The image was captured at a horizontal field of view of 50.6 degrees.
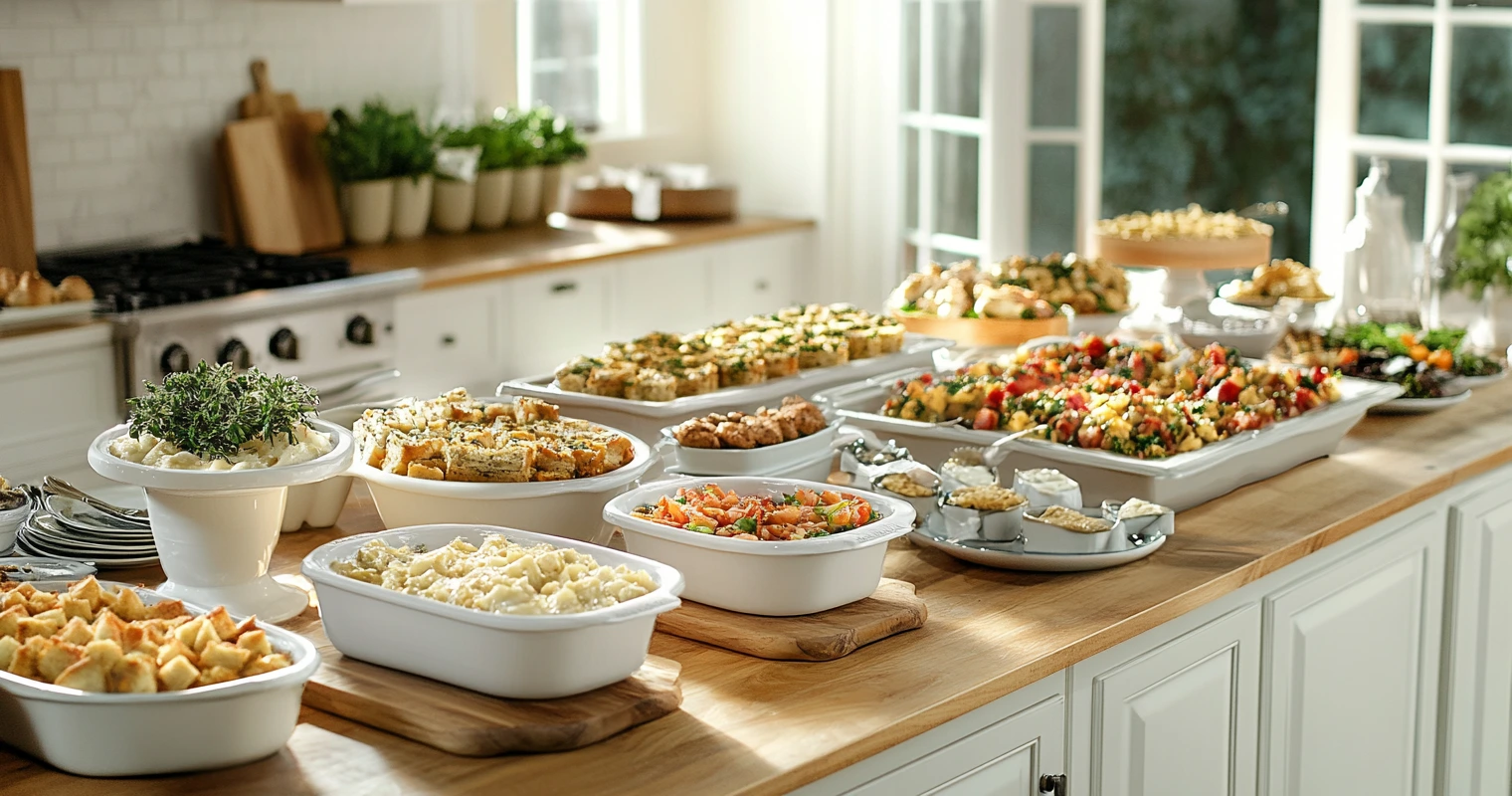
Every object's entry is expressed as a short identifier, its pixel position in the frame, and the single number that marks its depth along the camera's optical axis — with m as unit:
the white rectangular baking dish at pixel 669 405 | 2.44
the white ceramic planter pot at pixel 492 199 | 5.36
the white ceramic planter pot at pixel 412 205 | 5.09
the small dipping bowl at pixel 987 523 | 2.06
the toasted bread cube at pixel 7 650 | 1.46
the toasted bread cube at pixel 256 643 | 1.45
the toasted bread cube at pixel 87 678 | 1.40
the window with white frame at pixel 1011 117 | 5.21
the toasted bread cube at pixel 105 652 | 1.40
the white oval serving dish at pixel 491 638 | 1.52
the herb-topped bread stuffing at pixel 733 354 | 2.53
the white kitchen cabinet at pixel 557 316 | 4.74
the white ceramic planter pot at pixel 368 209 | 4.97
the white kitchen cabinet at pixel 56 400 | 3.59
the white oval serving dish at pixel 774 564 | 1.76
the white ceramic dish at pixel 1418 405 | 2.88
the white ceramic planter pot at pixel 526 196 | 5.47
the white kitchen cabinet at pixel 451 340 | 4.44
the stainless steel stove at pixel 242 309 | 3.83
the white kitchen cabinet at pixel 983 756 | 1.61
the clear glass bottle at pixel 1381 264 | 3.36
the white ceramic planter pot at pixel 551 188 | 5.59
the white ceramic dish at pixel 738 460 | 2.19
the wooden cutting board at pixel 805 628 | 1.74
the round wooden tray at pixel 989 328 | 3.24
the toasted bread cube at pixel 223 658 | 1.43
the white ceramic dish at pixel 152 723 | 1.39
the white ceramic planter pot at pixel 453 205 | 5.25
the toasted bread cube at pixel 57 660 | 1.43
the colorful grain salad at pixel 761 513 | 1.81
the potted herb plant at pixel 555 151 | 5.54
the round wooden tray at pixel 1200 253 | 3.58
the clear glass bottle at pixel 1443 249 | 3.39
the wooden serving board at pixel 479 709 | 1.49
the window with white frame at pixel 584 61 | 5.72
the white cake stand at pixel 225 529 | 1.71
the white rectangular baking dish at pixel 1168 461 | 2.26
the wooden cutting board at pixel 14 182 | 4.00
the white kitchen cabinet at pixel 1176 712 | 1.90
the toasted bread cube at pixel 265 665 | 1.44
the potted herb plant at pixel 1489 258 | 3.39
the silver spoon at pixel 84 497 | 2.08
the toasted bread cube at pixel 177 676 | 1.39
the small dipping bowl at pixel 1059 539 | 2.05
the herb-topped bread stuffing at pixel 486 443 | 1.96
